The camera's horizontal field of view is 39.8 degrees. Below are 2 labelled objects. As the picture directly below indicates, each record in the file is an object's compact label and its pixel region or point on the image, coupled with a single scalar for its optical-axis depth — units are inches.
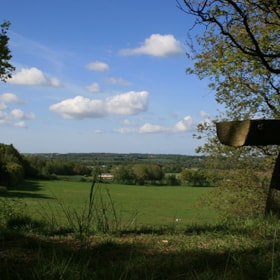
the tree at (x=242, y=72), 430.9
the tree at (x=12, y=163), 2615.7
